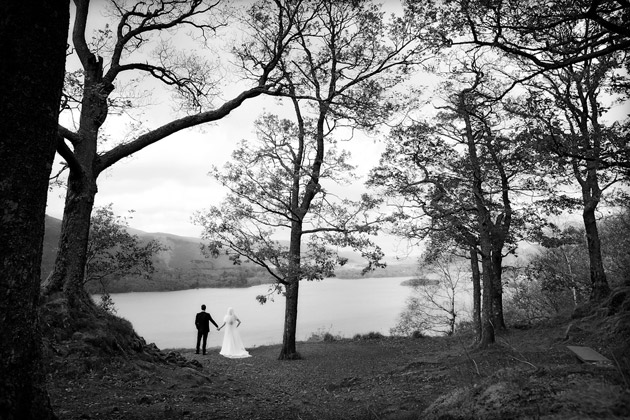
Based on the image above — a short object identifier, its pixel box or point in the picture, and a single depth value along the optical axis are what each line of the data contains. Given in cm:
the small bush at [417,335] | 2128
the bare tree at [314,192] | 1431
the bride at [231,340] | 1665
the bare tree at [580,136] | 733
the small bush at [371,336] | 2155
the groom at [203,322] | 1530
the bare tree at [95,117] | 892
